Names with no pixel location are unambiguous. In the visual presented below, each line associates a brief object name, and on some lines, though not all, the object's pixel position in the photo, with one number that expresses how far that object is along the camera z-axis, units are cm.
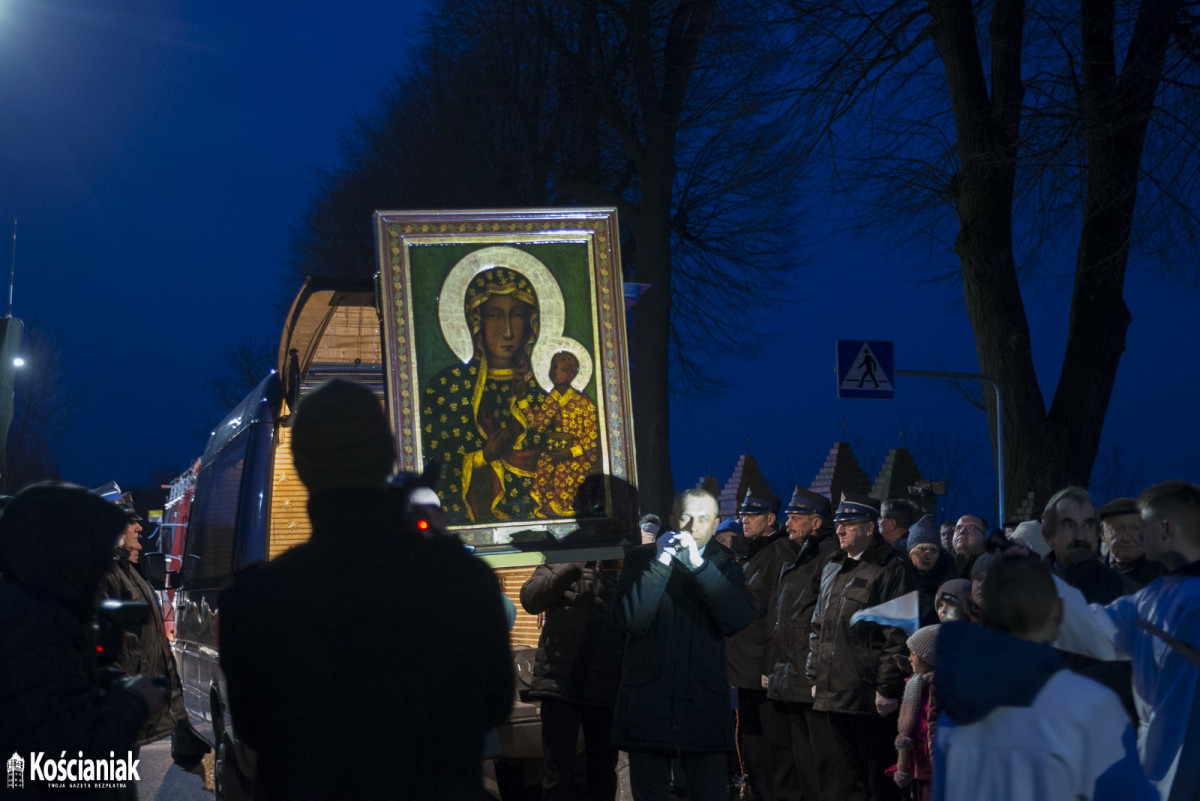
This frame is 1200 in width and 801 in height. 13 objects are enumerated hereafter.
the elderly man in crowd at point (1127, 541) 597
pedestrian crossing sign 1336
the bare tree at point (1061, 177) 1208
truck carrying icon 648
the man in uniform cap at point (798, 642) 805
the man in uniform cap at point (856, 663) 743
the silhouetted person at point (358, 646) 254
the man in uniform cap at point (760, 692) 880
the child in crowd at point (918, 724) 691
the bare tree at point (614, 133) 1761
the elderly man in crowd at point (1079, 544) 552
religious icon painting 649
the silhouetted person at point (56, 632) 330
